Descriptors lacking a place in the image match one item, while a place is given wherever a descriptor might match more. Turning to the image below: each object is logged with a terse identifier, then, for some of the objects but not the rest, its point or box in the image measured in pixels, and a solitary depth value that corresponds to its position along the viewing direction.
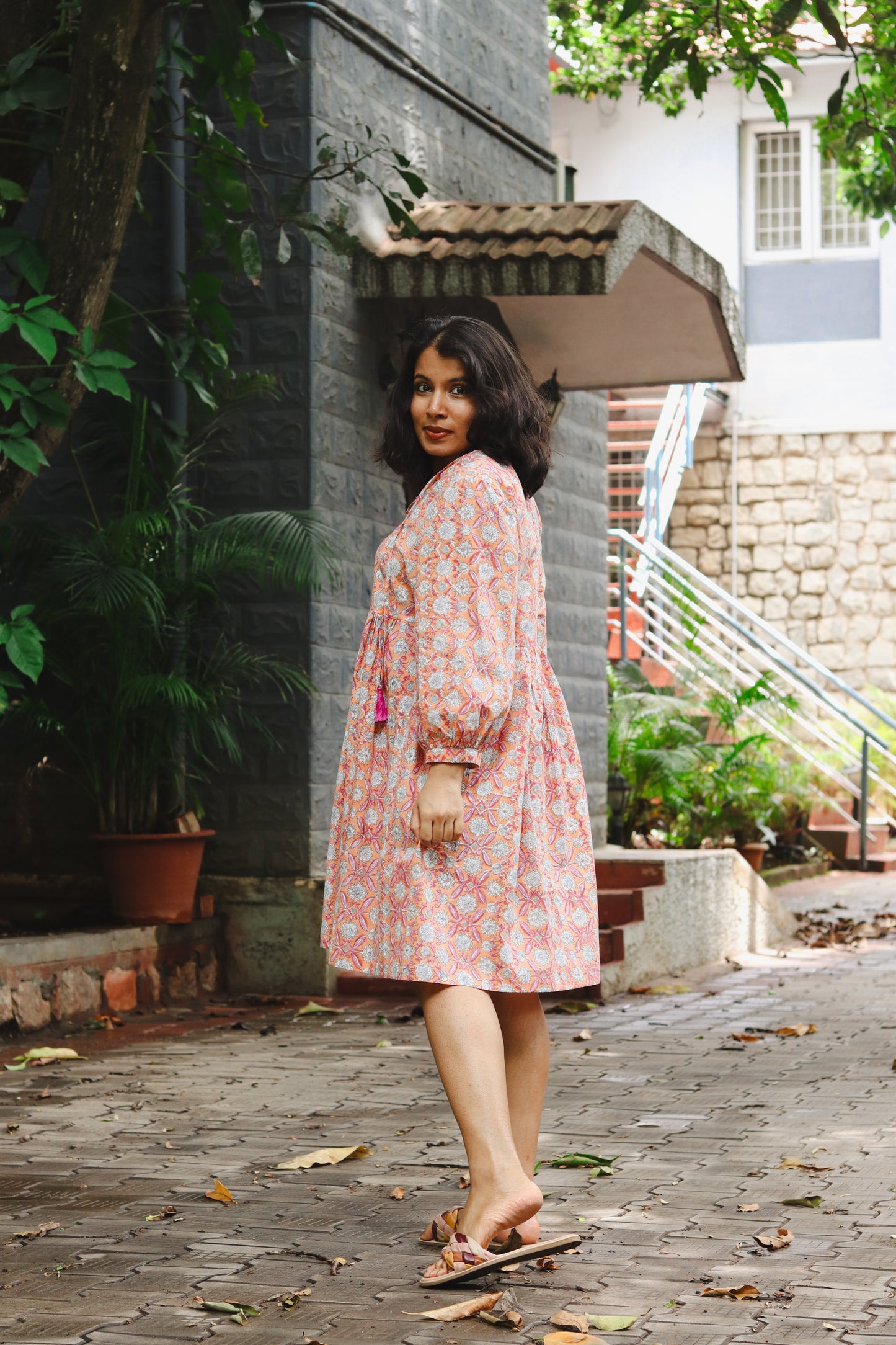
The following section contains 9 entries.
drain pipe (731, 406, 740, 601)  18.97
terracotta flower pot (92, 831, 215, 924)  7.05
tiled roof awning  7.48
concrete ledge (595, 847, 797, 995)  8.16
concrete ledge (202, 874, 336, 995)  7.44
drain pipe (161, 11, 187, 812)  7.26
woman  3.44
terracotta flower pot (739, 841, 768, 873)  11.98
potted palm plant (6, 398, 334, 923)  6.94
